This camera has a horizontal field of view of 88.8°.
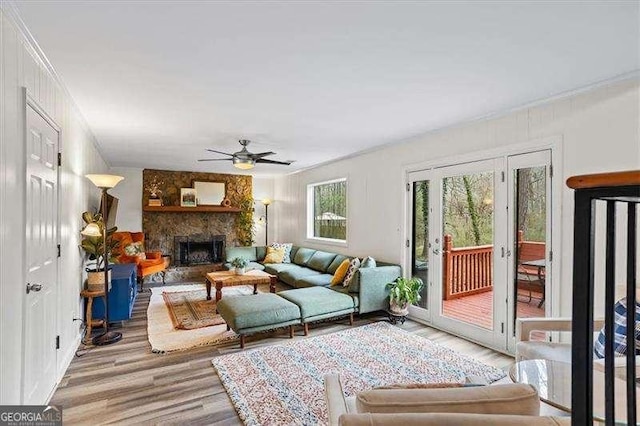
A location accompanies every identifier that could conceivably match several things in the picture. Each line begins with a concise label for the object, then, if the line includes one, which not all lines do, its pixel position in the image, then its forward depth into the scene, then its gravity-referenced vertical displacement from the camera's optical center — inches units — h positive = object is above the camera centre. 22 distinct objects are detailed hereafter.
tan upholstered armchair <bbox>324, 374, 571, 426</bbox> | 38.9 -24.9
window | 246.1 +1.9
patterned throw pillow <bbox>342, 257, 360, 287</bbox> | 170.6 -31.4
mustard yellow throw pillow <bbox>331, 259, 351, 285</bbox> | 183.9 -34.7
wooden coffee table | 189.0 -40.1
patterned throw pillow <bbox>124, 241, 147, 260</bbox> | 231.9 -28.5
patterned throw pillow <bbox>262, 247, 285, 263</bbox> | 273.3 -36.5
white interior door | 80.7 -13.6
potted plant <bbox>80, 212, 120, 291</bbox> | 143.2 -16.7
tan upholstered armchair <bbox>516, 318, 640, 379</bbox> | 87.1 -36.9
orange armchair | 231.8 -36.3
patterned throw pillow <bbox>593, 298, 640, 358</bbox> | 76.7 -28.4
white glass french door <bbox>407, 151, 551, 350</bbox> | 126.6 -13.4
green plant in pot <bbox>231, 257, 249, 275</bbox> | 203.5 -33.7
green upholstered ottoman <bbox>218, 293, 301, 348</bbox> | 133.6 -43.1
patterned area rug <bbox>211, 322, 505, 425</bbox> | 93.2 -55.7
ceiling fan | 170.9 +28.2
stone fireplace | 291.0 -14.4
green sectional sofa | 166.2 -39.7
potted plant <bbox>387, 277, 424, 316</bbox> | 164.7 -41.5
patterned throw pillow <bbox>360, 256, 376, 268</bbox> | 177.8 -27.6
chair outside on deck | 124.3 -20.7
